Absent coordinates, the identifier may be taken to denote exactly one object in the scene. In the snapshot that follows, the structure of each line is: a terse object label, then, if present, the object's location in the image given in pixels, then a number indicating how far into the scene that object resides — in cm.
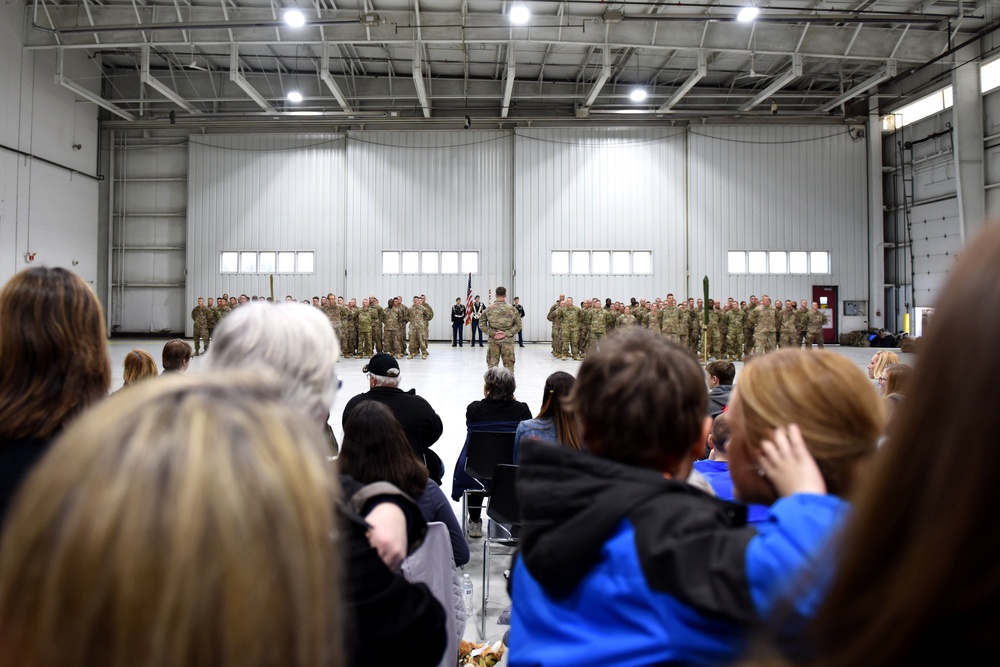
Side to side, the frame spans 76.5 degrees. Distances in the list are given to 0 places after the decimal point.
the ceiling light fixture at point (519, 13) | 1335
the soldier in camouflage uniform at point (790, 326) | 1653
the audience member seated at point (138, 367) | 366
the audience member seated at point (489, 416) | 433
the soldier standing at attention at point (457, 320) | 2039
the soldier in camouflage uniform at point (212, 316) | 1703
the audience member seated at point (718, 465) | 233
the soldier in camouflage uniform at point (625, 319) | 1612
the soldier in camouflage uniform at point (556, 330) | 1748
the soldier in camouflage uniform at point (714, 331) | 1717
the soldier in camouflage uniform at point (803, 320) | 1647
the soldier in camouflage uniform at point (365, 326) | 1703
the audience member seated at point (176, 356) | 420
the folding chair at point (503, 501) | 340
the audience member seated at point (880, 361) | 479
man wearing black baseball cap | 378
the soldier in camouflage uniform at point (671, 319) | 1620
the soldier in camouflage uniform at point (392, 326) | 1702
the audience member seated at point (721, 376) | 430
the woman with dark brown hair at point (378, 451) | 218
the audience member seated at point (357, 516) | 121
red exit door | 2089
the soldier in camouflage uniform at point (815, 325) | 1630
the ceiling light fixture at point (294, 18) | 1341
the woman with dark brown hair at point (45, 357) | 150
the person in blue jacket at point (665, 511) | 99
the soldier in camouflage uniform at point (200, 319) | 1689
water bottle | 324
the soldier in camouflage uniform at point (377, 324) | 1736
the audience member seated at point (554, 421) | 339
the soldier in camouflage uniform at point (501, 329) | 1205
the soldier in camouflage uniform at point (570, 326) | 1700
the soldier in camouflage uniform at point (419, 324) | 1703
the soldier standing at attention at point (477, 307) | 1975
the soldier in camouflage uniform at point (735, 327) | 1694
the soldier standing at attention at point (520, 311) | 2027
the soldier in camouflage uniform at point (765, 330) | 1628
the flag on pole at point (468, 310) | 1867
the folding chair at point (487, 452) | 398
